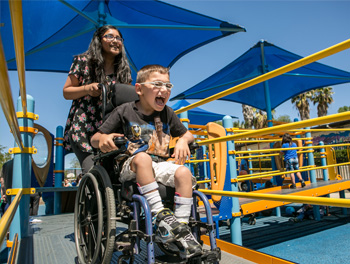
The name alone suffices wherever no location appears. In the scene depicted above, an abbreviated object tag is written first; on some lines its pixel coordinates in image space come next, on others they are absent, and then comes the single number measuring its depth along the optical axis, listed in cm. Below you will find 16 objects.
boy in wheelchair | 127
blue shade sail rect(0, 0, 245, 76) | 490
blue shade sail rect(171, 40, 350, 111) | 759
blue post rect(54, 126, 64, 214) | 501
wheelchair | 129
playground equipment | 114
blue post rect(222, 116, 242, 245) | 301
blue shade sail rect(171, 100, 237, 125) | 1067
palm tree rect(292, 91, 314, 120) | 2444
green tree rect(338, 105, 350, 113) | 4965
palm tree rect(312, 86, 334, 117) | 2481
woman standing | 193
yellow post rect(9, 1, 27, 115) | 79
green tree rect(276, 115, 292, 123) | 5467
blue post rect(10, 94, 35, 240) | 233
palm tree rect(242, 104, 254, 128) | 2481
